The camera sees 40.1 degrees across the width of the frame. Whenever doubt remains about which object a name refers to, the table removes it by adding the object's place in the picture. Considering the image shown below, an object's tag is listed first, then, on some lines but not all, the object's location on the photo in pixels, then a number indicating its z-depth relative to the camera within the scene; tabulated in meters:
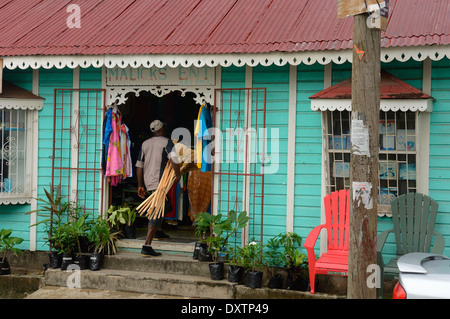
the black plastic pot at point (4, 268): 8.82
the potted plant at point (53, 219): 8.64
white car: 4.42
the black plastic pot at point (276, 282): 7.82
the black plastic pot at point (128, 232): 9.30
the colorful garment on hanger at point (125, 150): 9.10
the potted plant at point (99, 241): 8.54
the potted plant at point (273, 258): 8.10
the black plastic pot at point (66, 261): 8.53
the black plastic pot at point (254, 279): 7.78
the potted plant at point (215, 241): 8.00
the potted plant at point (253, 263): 7.79
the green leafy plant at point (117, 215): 8.86
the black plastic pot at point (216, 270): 8.02
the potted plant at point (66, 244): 8.54
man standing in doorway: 8.95
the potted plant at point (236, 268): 7.92
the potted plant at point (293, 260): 7.76
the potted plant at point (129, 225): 9.23
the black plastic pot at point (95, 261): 8.51
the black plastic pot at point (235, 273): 7.91
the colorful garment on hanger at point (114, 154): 8.94
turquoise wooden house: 7.58
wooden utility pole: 4.85
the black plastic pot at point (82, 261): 8.54
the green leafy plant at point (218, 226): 7.98
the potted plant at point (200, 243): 8.20
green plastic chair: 7.39
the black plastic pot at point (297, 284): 7.74
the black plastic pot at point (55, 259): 8.63
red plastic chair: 7.49
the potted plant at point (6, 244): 8.82
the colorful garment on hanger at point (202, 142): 8.41
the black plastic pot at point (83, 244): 8.85
